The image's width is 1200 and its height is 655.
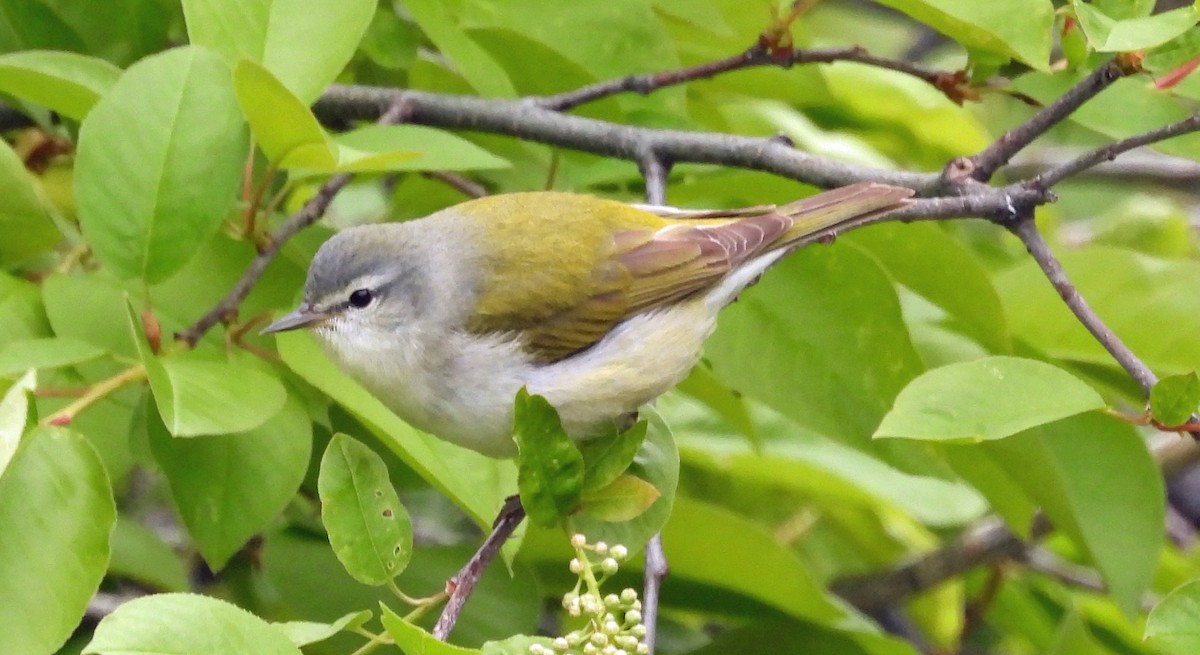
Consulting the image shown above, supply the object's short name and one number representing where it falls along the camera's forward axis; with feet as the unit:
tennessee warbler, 10.65
